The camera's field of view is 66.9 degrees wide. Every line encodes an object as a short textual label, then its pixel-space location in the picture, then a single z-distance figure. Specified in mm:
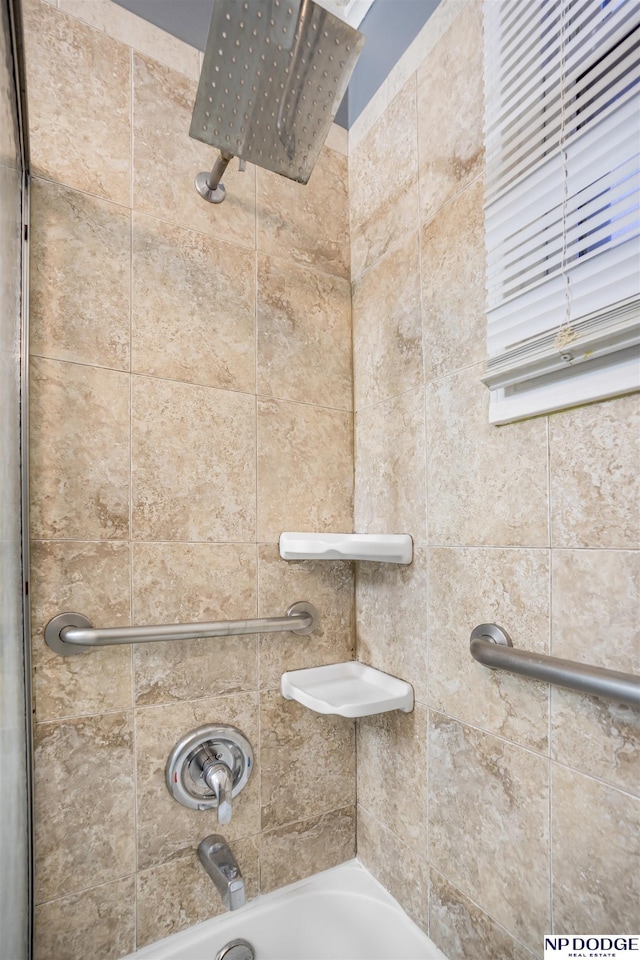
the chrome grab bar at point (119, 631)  844
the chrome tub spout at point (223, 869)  842
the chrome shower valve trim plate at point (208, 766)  950
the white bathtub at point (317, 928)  959
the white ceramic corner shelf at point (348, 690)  947
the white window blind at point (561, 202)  639
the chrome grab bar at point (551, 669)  585
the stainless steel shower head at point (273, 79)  754
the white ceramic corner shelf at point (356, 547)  992
